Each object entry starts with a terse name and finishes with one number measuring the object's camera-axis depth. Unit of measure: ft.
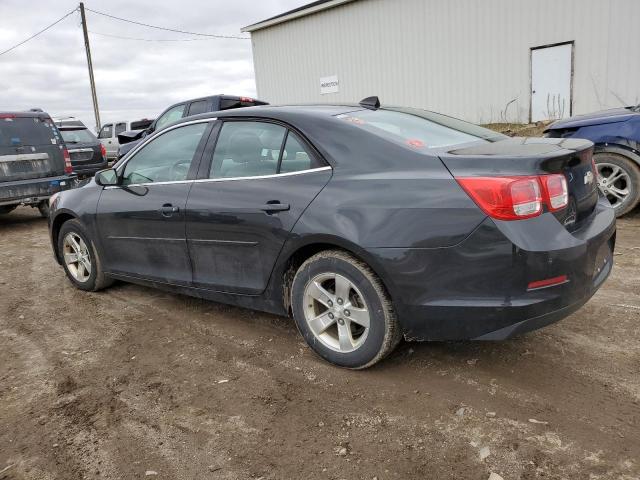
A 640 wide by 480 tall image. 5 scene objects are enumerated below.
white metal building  43.14
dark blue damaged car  19.83
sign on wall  64.39
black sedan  8.27
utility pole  91.71
